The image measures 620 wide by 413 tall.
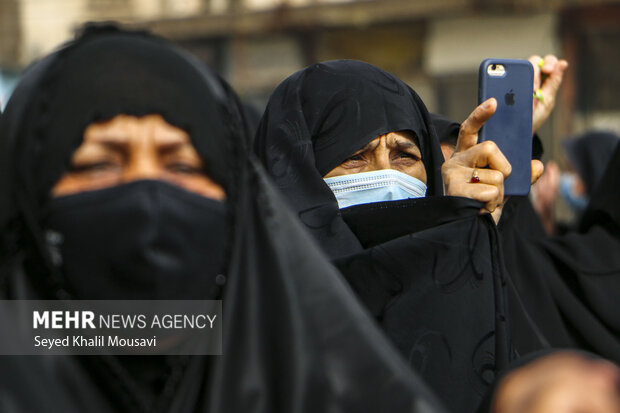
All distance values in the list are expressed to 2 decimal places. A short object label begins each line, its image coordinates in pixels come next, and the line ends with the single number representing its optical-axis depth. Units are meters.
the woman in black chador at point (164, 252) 3.37
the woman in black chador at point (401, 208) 3.56
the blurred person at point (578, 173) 4.98
